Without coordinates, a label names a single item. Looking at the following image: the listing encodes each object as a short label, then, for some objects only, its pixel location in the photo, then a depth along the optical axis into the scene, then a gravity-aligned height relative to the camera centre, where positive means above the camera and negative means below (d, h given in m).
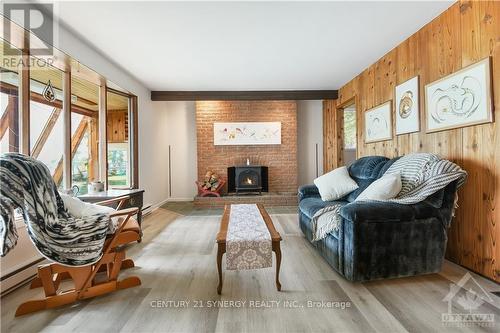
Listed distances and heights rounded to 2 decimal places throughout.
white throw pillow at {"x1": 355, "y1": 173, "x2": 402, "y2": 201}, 2.06 -0.20
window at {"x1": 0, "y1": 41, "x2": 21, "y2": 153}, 2.11 +0.63
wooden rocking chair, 1.60 -0.82
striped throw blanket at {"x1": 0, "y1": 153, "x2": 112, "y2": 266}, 1.37 -0.32
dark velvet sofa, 1.79 -0.57
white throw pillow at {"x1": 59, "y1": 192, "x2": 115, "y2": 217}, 1.78 -0.29
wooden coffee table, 1.68 -0.58
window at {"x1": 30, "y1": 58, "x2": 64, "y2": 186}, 2.51 +0.65
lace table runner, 1.67 -0.61
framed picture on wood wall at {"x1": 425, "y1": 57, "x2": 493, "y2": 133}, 1.88 +0.63
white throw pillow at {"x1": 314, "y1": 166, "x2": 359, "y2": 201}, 2.90 -0.23
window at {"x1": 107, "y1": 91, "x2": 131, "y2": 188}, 3.98 +0.53
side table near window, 2.47 -0.30
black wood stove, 5.46 -0.22
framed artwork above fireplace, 5.57 +0.89
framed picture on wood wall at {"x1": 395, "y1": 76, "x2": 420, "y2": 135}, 2.65 +0.74
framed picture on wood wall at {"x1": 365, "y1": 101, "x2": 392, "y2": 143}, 3.18 +0.67
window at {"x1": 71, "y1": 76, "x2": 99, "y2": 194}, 3.19 +0.60
